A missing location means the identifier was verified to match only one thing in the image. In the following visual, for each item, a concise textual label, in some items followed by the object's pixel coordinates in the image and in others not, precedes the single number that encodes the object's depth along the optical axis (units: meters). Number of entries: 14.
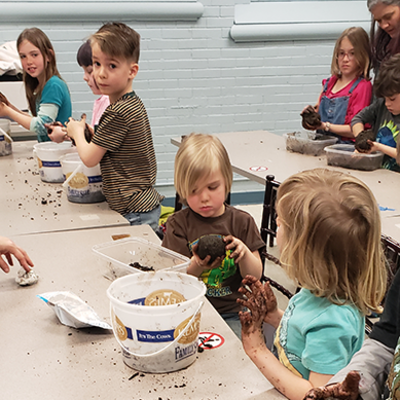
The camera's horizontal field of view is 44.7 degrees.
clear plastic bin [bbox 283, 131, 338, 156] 3.04
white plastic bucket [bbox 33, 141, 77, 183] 2.49
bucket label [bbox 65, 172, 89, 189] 2.25
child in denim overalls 3.29
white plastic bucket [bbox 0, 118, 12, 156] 3.05
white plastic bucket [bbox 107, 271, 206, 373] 1.03
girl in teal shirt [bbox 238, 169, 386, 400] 1.03
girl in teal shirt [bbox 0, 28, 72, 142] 3.16
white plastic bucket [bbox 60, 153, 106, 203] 2.25
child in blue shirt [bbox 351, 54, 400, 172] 2.59
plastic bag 1.20
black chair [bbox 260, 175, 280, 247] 1.97
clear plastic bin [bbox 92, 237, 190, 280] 1.45
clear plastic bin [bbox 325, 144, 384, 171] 2.69
